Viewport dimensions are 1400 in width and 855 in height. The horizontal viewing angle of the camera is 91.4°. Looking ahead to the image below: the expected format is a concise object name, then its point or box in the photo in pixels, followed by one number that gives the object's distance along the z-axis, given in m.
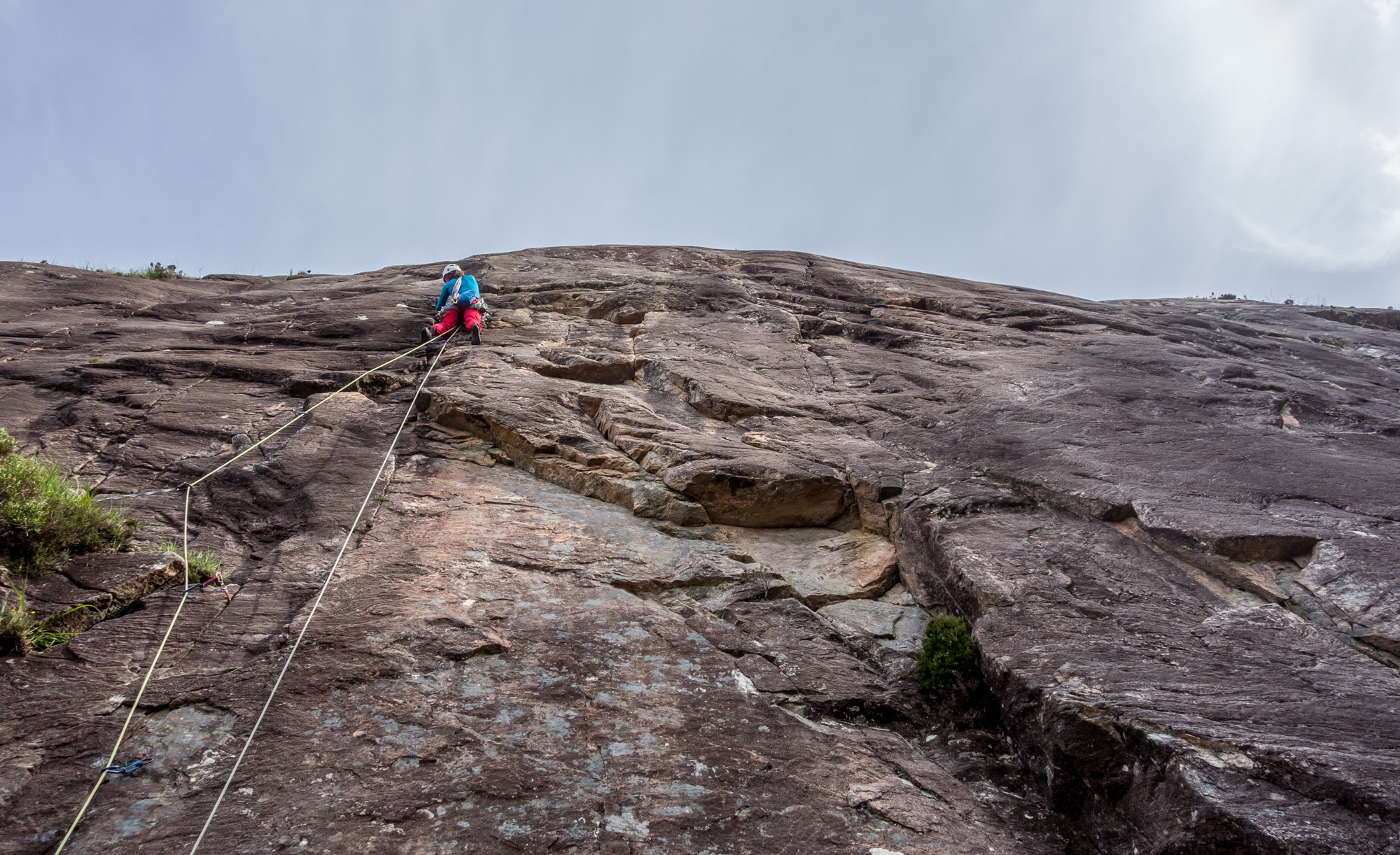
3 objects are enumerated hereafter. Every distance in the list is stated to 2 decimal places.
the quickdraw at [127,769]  3.63
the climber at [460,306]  10.03
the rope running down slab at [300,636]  3.48
